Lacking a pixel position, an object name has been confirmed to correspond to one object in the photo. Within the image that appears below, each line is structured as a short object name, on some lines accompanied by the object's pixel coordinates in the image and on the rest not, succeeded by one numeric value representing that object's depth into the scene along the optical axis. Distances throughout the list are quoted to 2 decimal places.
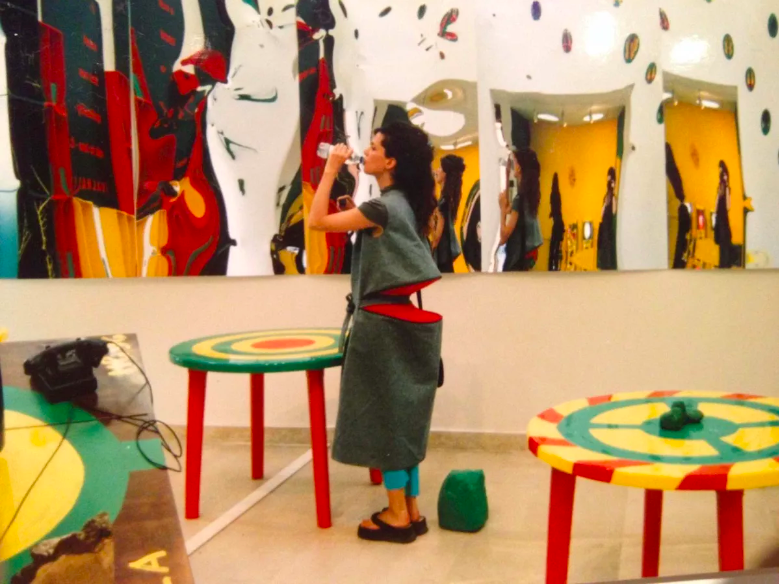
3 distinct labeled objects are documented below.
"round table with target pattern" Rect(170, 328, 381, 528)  2.03
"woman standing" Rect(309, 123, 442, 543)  1.95
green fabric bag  2.02
